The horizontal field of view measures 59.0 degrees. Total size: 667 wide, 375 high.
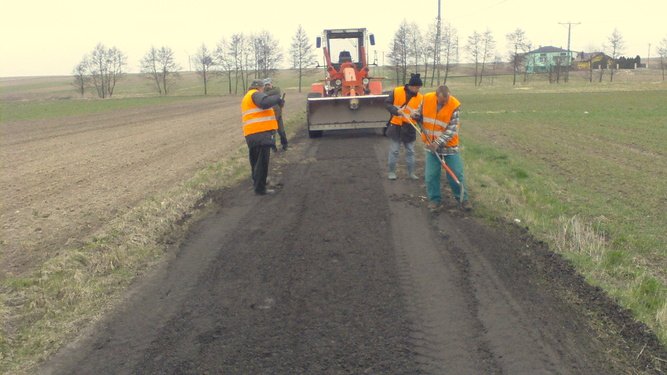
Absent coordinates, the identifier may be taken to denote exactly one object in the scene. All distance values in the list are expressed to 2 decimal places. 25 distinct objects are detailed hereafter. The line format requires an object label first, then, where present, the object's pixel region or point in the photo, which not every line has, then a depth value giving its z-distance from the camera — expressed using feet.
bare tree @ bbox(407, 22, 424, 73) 233.35
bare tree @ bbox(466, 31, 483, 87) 275.59
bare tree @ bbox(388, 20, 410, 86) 203.00
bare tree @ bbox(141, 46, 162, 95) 272.51
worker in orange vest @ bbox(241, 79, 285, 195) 30.94
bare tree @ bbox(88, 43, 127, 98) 276.82
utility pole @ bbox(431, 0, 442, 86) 224.82
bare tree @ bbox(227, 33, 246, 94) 270.26
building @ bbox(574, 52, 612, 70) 313.63
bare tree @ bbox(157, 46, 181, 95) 272.31
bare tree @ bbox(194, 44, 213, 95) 265.13
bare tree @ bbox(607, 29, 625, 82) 288.65
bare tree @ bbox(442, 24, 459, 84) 262.67
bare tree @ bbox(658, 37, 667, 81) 269.44
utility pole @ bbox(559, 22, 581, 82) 257.59
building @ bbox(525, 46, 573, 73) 262.32
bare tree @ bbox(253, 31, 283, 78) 247.70
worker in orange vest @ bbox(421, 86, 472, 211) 27.52
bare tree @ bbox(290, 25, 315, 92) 233.55
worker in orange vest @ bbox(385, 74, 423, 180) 31.30
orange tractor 54.13
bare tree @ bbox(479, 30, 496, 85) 276.62
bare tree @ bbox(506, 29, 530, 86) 257.34
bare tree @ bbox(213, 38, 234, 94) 268.21
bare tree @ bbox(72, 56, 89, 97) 262.67
